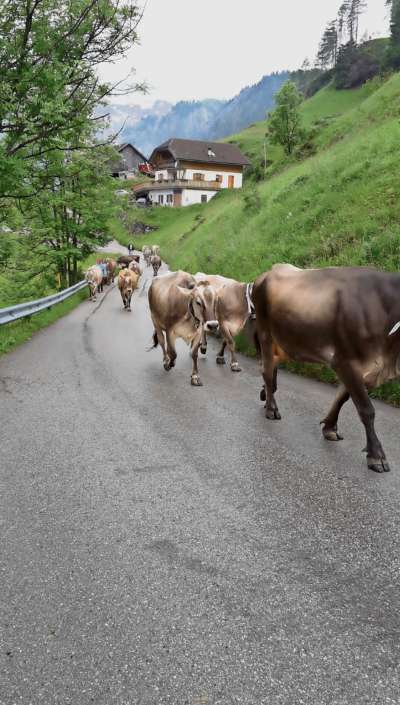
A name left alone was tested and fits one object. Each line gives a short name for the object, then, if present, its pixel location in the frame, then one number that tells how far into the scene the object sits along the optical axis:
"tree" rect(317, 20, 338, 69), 131.12
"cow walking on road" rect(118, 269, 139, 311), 20.62
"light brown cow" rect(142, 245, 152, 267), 43.66
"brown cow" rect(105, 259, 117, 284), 33.62
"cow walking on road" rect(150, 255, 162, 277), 34.00
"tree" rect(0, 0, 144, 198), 9.00
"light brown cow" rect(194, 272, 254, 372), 10.16
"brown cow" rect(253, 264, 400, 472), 5.20
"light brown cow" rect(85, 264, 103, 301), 25.08
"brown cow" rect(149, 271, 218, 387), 8.52
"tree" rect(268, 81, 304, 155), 47.78
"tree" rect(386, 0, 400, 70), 77.88
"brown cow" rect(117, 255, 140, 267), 33.19
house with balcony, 74.50
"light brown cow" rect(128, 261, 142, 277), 23.31
